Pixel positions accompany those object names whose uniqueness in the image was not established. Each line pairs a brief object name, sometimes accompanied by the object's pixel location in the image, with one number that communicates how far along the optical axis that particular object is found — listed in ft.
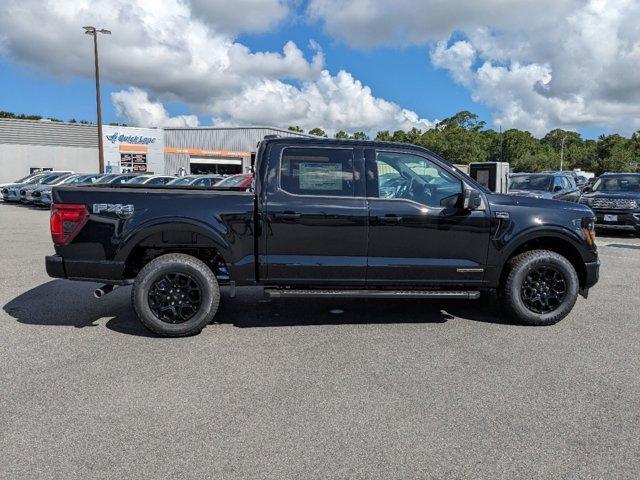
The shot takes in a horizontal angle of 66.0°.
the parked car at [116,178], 72.24
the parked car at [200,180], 67.89
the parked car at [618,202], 40.63
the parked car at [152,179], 71.15
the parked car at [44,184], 70.44
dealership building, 130.21
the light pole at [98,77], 82.94
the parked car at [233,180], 56.39
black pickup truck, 15.44
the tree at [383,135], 366.47
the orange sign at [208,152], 160.86
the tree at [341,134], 382.46
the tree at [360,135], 374.71
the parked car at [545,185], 44.32
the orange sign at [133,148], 139.03
